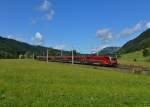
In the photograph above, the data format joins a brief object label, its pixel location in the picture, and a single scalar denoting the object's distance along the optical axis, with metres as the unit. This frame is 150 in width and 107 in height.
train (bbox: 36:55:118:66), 31.86
